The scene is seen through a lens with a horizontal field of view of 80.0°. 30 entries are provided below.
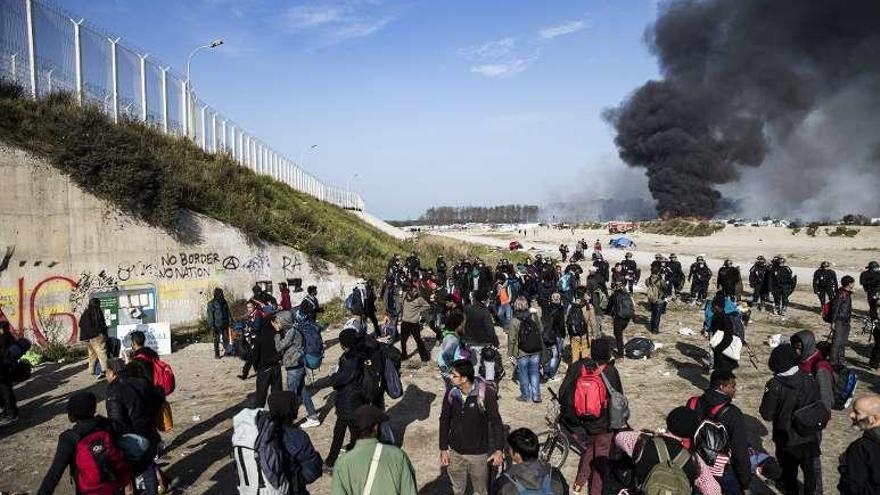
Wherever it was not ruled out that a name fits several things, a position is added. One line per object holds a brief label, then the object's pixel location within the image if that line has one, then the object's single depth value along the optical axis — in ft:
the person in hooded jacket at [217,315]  38.73
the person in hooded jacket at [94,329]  31.65
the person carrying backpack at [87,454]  12.66
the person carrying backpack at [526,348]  25.94
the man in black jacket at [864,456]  11.12
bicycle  18.63
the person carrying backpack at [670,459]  10.86
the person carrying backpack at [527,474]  10.56
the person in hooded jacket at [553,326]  29.68
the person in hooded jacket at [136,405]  15.99
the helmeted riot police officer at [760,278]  51.83
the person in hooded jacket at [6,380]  24.34
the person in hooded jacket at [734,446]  13.29
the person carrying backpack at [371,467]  10.58
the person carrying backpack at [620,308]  34.40
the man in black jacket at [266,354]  23.70
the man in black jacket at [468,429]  14.79
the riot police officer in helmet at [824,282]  48.06
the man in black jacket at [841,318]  30.83
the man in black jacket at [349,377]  18.08
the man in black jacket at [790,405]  15.74
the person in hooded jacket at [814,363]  17.70
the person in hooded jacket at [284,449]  11.78
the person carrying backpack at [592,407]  16.00
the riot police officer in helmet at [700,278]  55.11
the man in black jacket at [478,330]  25.19
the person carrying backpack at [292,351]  23.43
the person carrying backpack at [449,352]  22.32
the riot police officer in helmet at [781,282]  49.80
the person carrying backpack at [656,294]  42.37
